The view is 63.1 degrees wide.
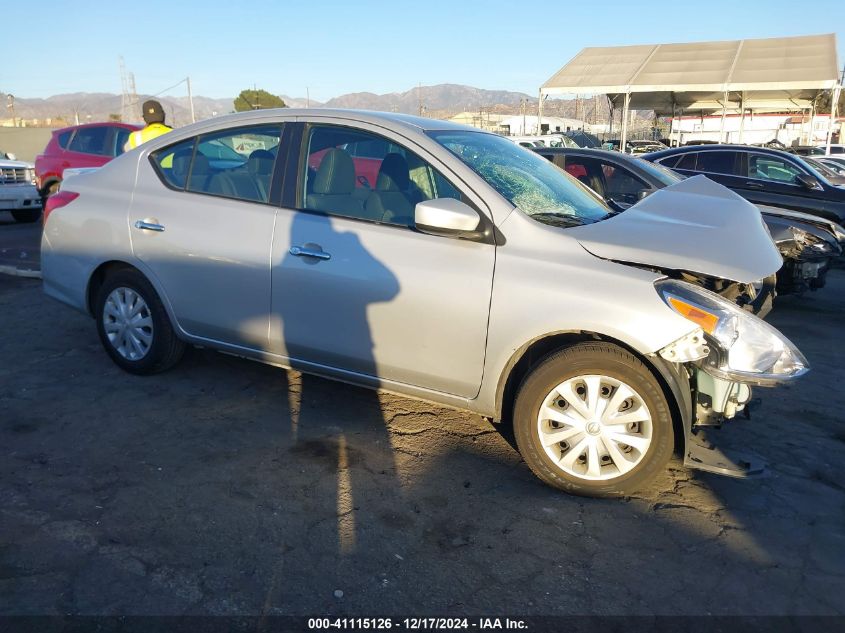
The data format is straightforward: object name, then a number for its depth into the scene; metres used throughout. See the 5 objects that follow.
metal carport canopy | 22.48
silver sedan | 3.20
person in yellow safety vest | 6.95
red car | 11.40
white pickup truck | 11.98
